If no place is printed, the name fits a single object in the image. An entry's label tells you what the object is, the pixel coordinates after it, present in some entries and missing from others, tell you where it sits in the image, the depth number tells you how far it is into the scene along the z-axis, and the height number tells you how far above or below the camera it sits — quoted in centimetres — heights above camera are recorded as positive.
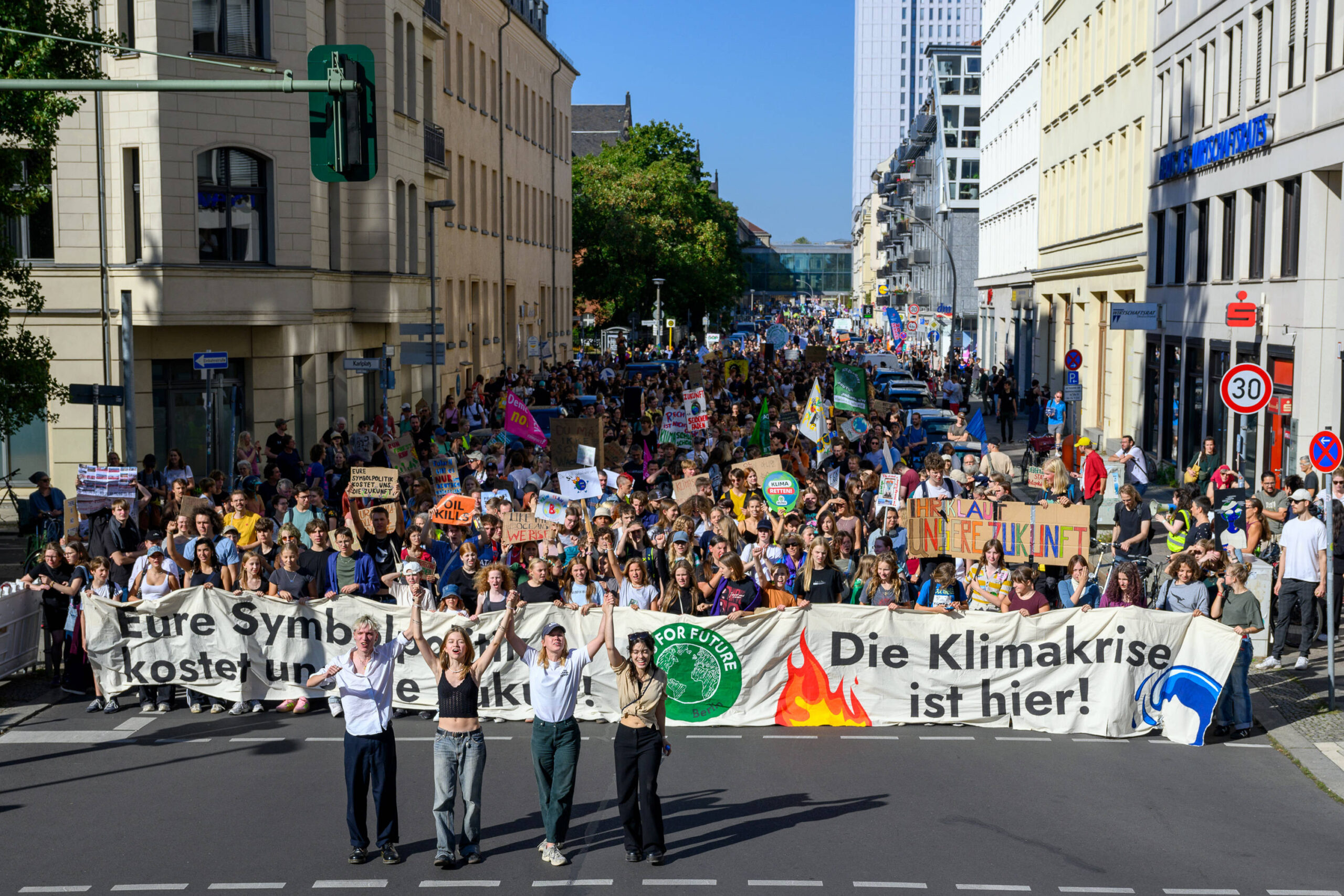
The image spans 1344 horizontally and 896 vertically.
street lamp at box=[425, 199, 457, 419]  3275 +60
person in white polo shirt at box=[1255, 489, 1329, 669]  1452 -202
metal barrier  1407 -253
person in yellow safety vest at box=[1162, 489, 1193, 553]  1661 -183
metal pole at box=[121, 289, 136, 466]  2070 -27
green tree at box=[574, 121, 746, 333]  7438 +608
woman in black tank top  926 -239
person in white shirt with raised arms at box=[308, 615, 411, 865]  927 -234
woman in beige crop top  931 -240
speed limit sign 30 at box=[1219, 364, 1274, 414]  1606 -31
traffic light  925 +145
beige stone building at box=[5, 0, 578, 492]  2431 +191
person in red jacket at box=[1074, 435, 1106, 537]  2144 -164
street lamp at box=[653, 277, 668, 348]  7594 +232
